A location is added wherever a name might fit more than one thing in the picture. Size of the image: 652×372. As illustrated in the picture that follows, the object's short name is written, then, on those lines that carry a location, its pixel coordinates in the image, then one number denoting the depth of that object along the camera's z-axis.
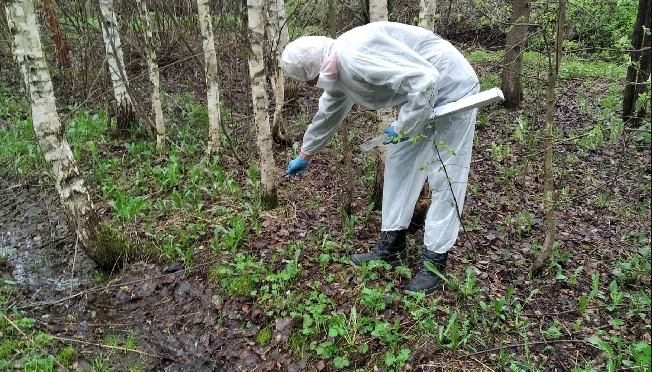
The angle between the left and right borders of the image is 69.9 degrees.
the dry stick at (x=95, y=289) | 3.76
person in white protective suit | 3.11
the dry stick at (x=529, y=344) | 2.92
